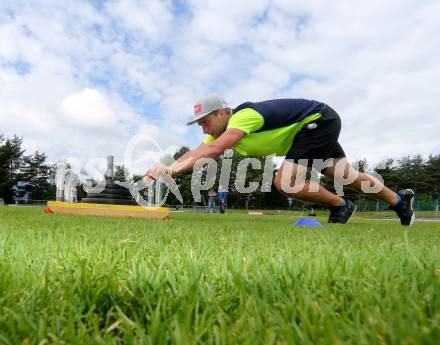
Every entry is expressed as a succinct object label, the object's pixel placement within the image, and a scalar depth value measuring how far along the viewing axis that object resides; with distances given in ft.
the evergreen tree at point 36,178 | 232.92
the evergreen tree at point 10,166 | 217.77
